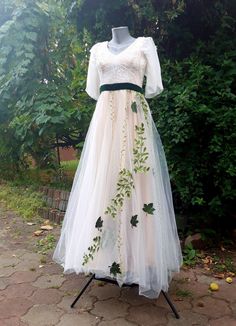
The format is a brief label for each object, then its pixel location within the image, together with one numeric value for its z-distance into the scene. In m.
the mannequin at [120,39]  2.33
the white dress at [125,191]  2.23
